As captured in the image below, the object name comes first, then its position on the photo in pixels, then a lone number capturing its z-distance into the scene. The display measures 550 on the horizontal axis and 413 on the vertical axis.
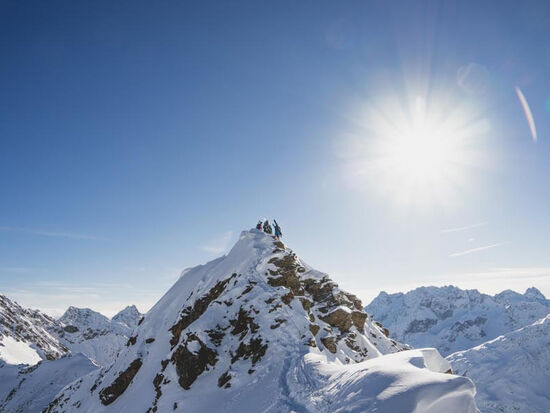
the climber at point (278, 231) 48.72
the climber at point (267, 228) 51.83
